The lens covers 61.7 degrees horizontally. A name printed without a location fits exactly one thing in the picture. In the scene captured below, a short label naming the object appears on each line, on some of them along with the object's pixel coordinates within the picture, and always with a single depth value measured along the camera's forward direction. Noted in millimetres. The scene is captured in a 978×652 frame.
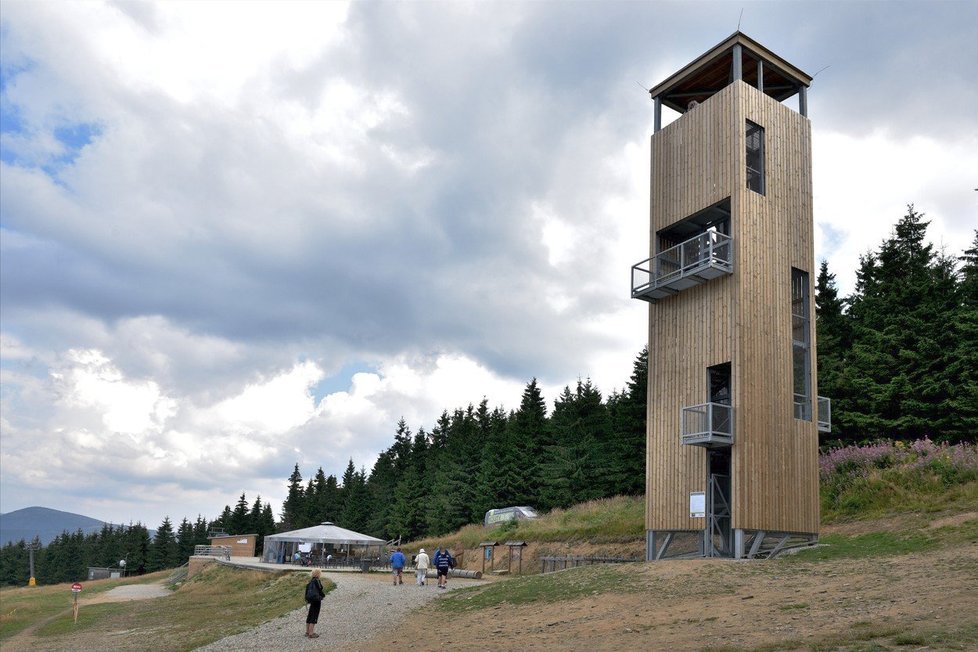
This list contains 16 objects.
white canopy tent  45969
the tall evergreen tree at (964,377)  30438
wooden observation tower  23406
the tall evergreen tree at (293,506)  99688
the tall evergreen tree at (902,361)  32562
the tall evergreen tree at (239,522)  95438
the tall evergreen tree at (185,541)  102188
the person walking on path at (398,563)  28891
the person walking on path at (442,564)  26938
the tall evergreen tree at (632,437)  44719
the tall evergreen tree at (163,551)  100000
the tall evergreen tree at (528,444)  57906
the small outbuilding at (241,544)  67312
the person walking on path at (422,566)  28578
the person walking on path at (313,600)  18734
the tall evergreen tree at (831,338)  38000
